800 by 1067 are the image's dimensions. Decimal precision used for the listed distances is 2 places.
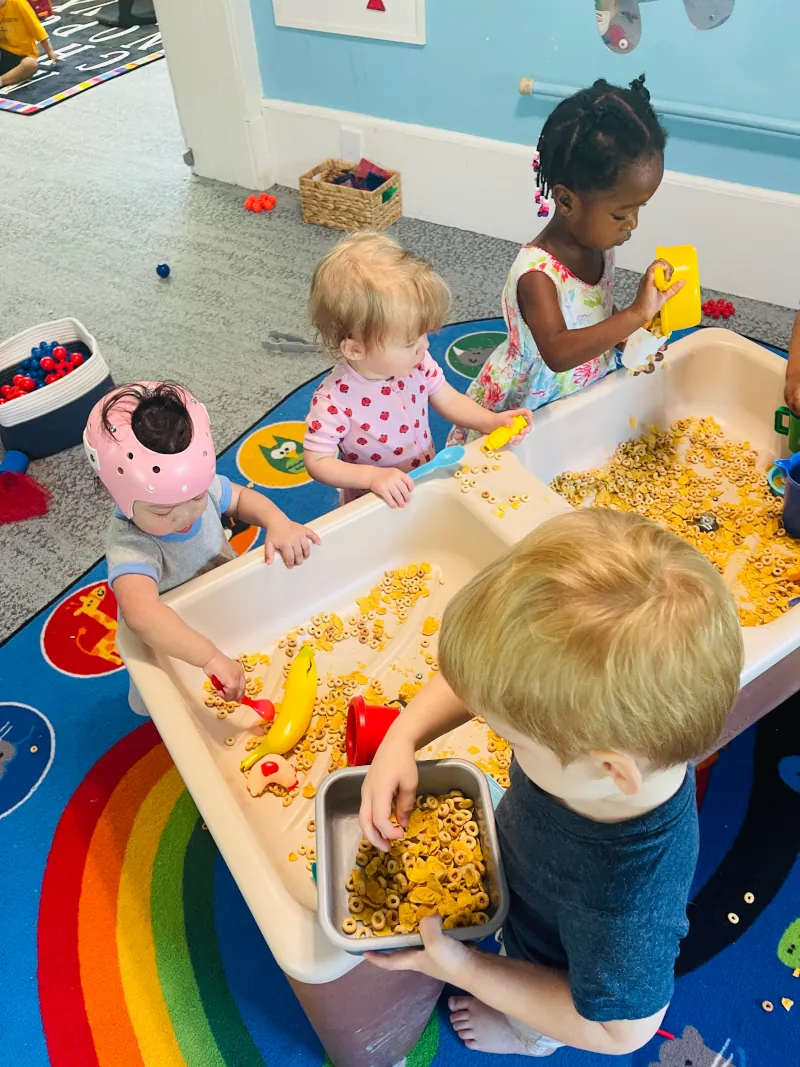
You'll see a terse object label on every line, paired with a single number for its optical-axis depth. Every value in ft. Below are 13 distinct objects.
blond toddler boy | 1.52
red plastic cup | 2.82
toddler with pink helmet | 2.81
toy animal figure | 3.04
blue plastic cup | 3.89
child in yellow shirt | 12.10
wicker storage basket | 8.03
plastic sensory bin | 2.48
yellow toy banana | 3.09
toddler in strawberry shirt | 3.33
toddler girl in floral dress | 3.54
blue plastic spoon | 3.64
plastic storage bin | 5.68
